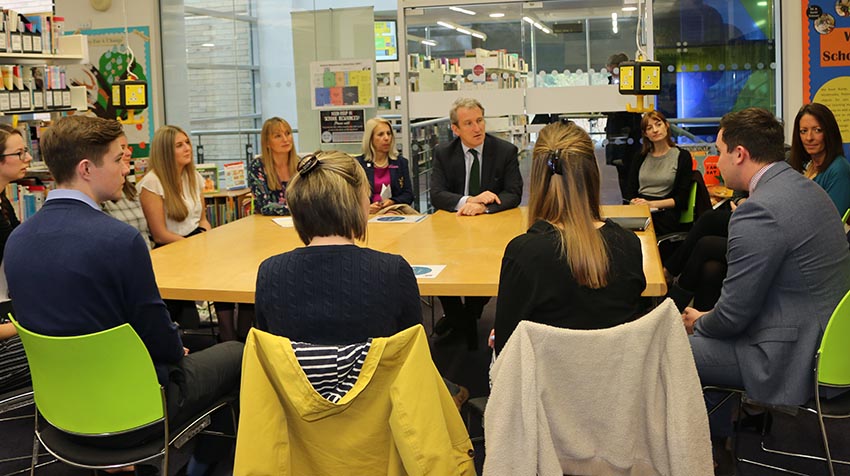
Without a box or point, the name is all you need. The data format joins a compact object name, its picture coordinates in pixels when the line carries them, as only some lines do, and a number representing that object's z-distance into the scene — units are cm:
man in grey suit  268
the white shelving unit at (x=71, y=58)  590
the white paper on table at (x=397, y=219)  488
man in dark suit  527
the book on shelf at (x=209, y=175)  711
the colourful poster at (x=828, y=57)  679
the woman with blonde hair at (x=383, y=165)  584
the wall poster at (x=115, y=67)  802
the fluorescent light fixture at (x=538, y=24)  721
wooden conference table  315
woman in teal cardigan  473
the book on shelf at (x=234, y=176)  744
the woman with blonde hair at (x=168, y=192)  489
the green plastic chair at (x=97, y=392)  234
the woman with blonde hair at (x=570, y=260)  241
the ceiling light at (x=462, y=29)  727
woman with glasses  311
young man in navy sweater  247
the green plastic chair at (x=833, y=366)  258
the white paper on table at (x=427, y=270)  324
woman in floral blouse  523
